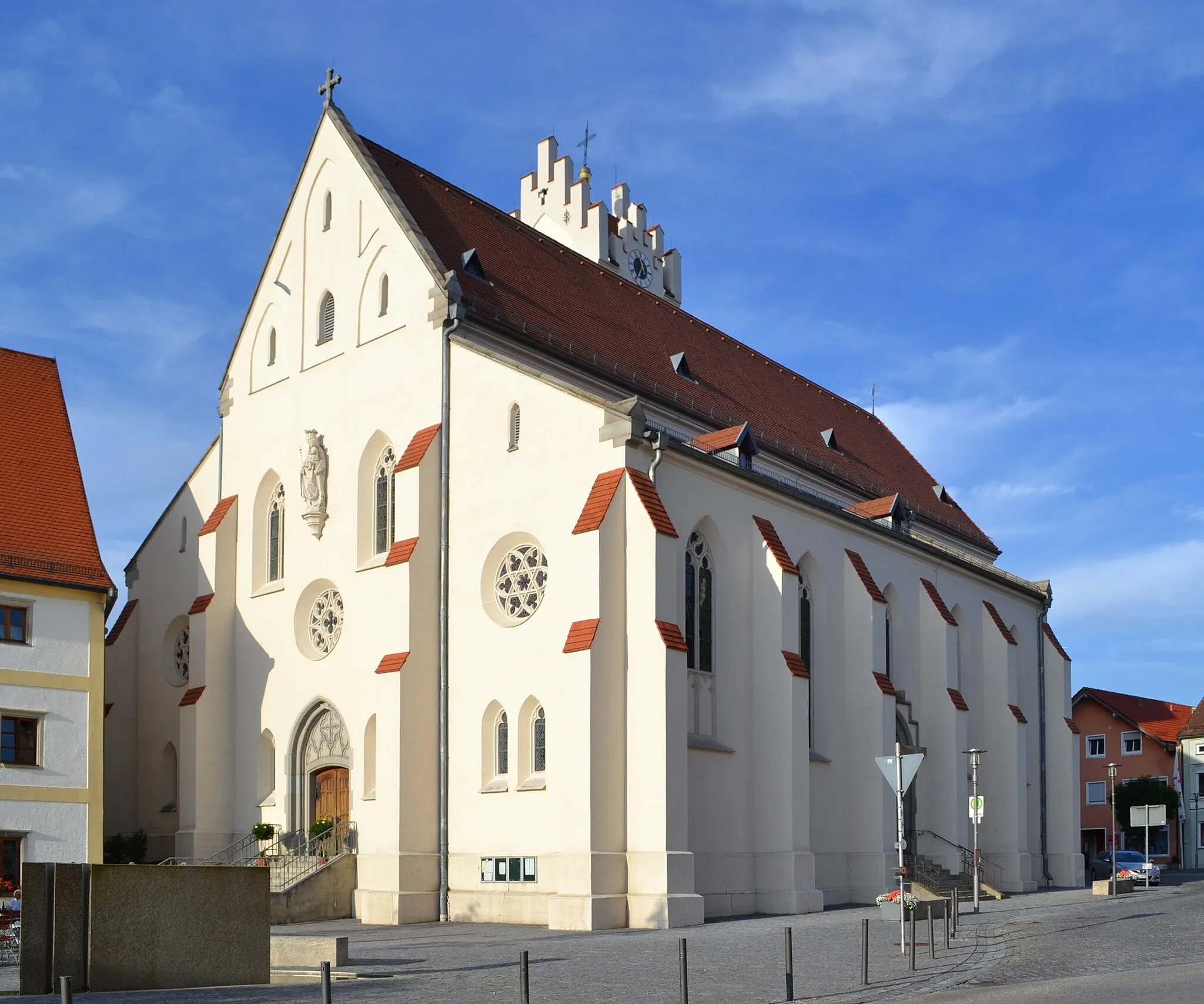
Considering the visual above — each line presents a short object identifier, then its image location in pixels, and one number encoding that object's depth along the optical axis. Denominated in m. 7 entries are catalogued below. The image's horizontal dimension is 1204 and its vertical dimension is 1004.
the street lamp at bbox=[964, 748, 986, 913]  29.49
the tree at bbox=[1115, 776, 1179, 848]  69.50
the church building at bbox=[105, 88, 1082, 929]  26.77
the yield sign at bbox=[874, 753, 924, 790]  18.83
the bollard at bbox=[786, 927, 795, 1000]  14.44
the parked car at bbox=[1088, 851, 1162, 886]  46.56
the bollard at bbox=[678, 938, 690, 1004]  13.17
